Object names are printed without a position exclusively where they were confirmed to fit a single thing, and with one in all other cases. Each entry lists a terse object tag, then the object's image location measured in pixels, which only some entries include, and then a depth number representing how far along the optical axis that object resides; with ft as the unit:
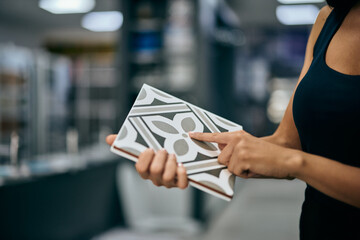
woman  2.64
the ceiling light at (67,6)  26.35
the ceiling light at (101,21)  30.22
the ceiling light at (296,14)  28.12
